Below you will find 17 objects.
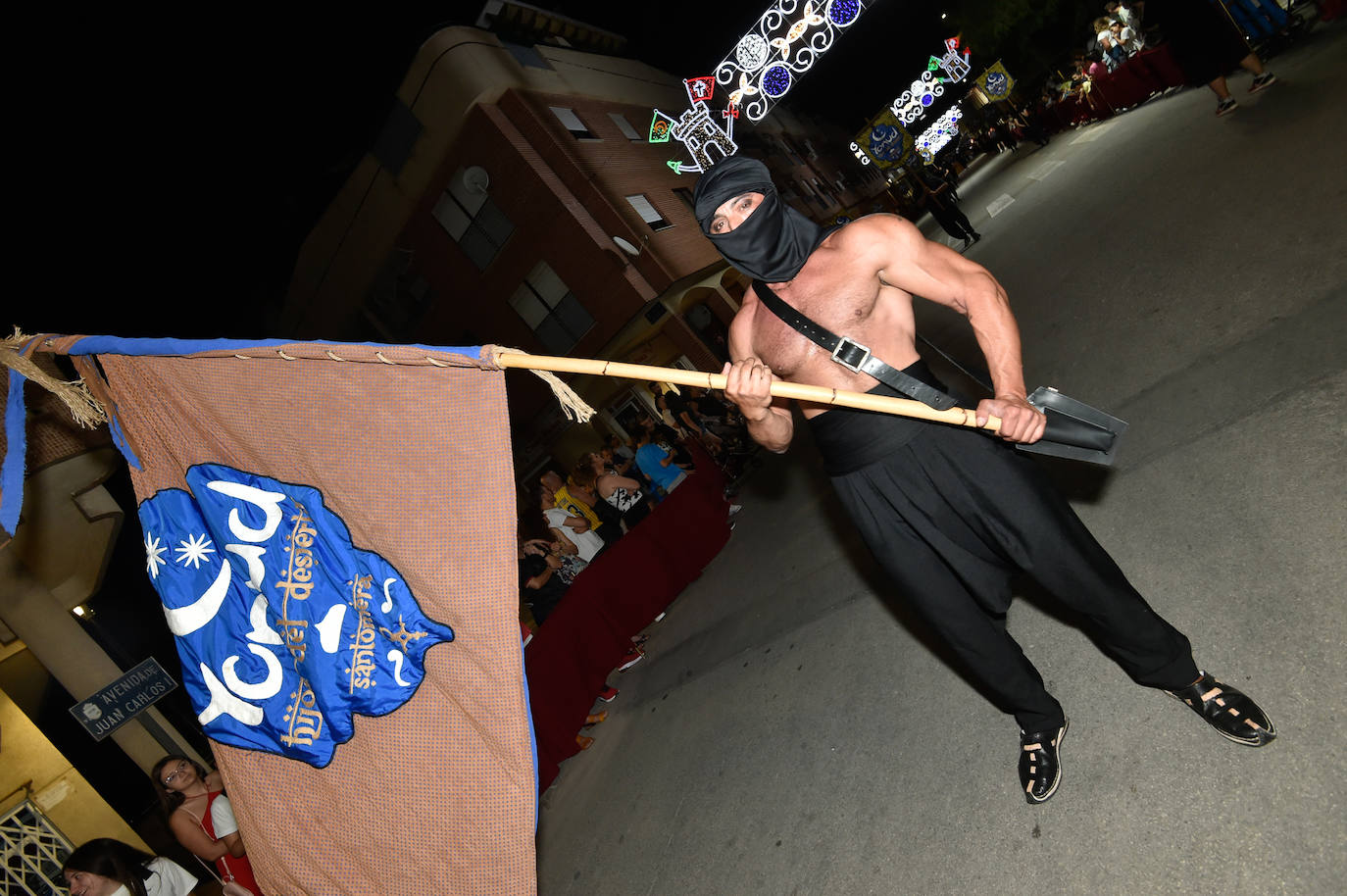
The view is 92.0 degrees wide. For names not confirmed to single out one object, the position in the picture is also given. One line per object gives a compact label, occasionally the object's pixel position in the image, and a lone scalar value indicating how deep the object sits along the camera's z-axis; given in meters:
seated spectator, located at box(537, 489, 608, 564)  8.00
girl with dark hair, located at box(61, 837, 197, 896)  4.15
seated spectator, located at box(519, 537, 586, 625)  6.93
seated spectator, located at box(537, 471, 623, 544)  8.32
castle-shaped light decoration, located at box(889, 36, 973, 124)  29.34
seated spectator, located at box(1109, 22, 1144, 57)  17.75
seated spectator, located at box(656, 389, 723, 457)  10.85
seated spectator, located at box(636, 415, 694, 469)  9.81
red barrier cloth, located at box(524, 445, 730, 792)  6.25
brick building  15.06
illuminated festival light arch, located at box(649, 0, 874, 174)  16.11
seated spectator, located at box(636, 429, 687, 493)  9.27
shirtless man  2.44
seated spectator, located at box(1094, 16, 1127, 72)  18.06
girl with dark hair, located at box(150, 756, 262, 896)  4.35
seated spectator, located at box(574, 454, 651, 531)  8.43
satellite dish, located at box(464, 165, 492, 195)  15.35
